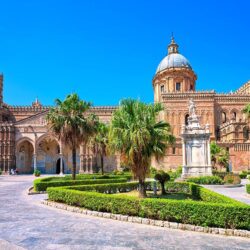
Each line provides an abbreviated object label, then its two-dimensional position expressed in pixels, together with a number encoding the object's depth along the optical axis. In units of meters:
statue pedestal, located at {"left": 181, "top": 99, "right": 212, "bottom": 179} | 25.82
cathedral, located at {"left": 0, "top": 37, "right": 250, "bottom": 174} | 50.84
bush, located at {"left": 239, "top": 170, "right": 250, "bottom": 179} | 33.81
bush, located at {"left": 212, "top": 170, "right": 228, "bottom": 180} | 28.02
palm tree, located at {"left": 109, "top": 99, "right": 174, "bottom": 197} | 14.05
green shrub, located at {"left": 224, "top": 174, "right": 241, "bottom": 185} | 24.36
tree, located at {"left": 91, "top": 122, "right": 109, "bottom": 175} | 37.12
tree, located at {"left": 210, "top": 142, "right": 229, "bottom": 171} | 34.31
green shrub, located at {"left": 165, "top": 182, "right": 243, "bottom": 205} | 10.73
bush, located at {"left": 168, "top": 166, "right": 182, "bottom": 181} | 26.71
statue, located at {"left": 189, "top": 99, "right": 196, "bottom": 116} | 28.09
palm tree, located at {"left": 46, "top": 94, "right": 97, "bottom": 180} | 23.84
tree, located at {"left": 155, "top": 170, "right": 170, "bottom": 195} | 18.70
